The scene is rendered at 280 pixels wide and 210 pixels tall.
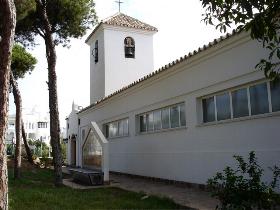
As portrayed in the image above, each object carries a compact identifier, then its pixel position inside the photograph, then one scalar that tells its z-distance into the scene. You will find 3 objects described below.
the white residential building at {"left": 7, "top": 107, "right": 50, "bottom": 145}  90.31
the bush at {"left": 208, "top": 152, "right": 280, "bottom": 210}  6.08
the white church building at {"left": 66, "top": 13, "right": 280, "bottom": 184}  10.41
